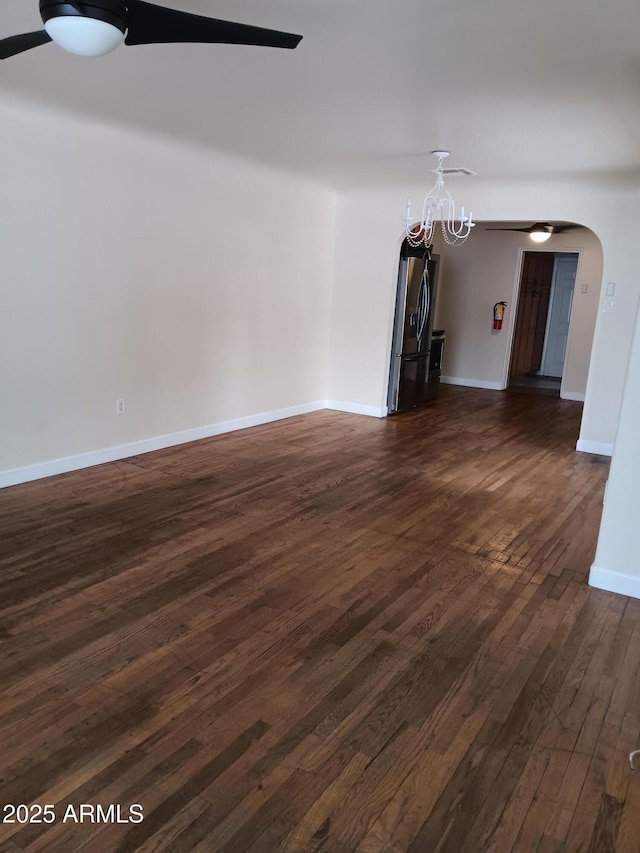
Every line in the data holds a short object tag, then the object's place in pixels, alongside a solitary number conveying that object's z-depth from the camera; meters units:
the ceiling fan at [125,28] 1.78
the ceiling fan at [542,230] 7.96
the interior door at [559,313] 10.70
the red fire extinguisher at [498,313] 8.91
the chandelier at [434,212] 5.94
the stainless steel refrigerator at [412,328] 6.74
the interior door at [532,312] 9.55
